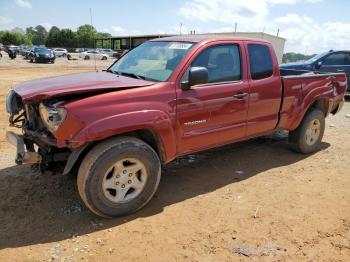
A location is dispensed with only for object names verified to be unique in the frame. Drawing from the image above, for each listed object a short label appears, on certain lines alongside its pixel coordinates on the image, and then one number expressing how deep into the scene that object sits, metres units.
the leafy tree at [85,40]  95.21
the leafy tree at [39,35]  147.55
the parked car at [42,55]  32.62
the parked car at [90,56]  47.84
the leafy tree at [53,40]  92.66
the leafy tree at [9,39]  101.24
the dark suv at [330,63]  11.85
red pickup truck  3.46
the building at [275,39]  29.71
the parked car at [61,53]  53.09
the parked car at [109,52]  56.30
